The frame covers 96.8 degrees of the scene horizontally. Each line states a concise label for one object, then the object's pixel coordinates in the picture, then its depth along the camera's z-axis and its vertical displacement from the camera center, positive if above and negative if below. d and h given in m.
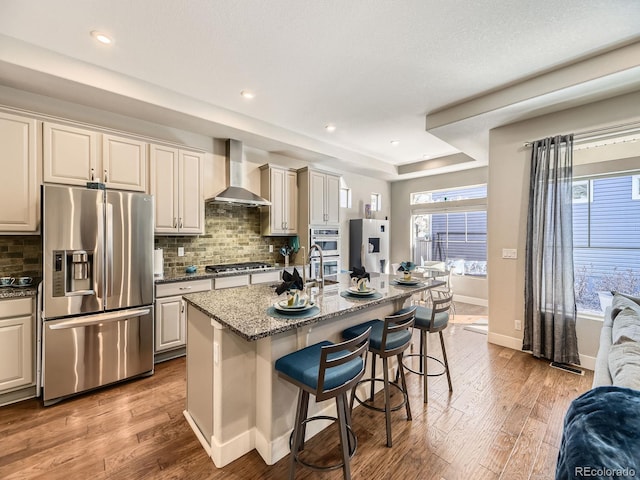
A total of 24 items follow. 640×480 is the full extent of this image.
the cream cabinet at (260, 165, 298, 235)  4.41 +0.66
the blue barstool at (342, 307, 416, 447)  1.92 -0.72
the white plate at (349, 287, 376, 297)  2.19 -0.41
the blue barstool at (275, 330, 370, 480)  1.45 -0.74
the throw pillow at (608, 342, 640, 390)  1.06 -0.52
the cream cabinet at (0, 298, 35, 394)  2.30 -0.86
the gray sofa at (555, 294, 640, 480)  0.71 -0.55
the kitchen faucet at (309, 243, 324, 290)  2.39 -0.37
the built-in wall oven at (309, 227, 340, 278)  4.73 -0.13
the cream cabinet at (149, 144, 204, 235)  3.33 +0.62
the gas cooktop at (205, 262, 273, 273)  3.72 -0.38
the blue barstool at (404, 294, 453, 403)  2.40 -0.72
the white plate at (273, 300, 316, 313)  1.75 -0.43
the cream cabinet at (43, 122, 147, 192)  2.66 +0.83
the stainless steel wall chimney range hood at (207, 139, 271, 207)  3.91 +0.85
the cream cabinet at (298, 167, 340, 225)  4.64 +0.75
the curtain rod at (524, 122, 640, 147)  2.77 +1.12
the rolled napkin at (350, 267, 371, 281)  2.30 -0.27
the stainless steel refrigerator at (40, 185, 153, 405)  2.38 -0.44
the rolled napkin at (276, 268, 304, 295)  1.79 -0.27
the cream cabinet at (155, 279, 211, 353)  3.10 -0.84
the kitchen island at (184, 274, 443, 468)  1.71 -0.86
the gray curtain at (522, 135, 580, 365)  3.08 -0.19
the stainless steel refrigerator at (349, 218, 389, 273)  5.71 -0.09
